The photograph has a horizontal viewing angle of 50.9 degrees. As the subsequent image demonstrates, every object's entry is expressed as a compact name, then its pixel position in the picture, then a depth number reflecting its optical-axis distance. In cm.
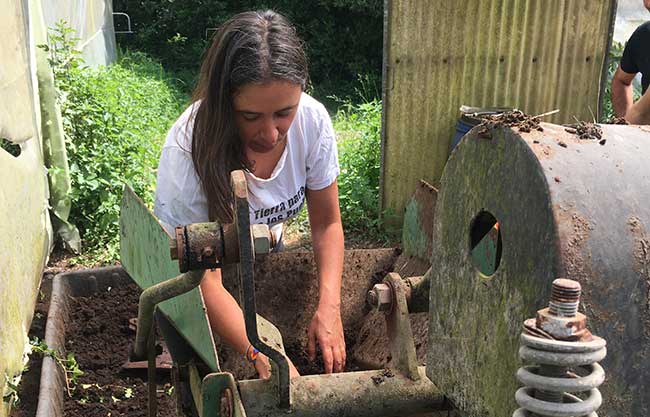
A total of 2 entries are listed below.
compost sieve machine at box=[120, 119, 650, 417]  88
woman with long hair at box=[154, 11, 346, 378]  189
